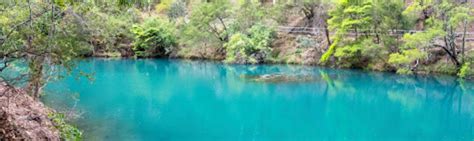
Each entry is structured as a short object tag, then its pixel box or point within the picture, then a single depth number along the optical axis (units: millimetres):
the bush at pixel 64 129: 9962
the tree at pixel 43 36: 7598
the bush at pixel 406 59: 25728
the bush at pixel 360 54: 29062
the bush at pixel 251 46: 35116
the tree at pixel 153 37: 41250
